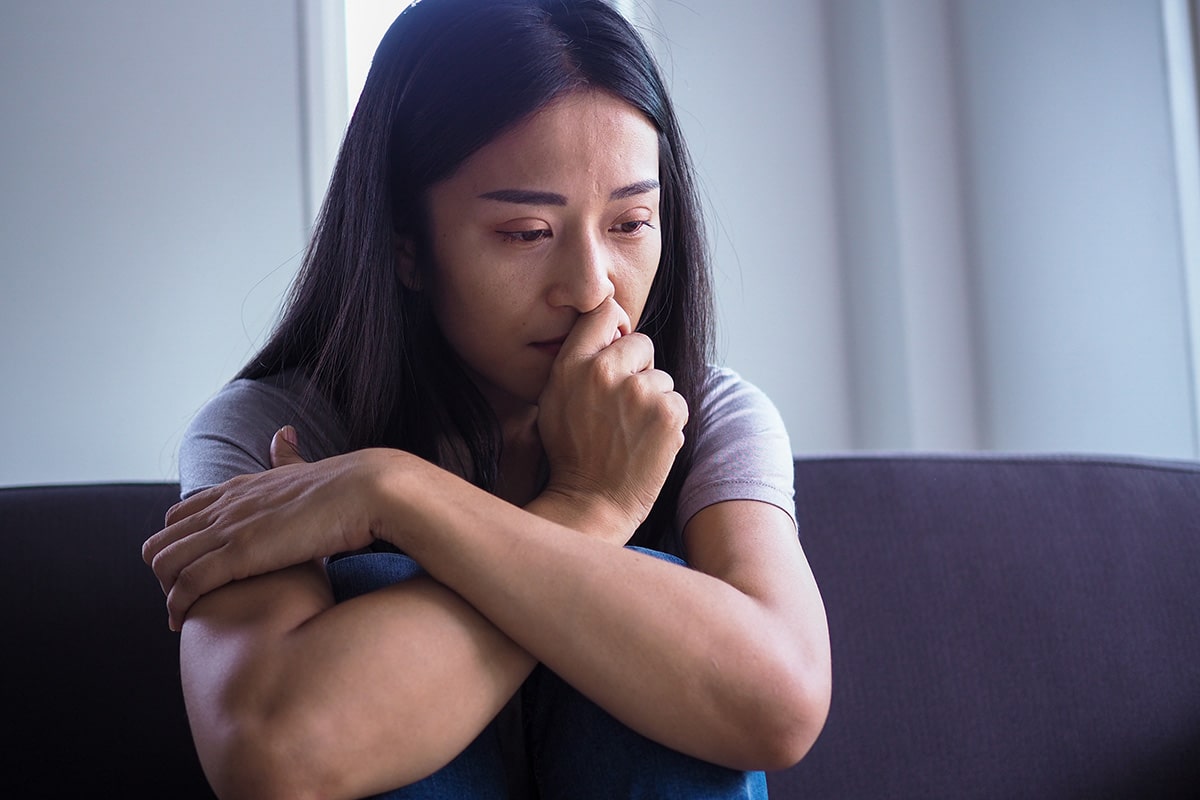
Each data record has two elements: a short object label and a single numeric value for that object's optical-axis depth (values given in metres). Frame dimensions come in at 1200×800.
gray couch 1.20
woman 0.72
